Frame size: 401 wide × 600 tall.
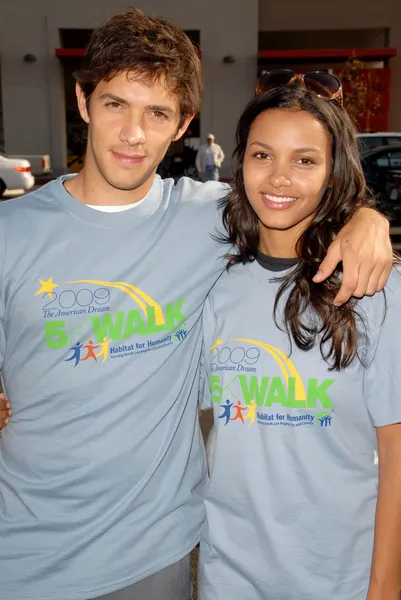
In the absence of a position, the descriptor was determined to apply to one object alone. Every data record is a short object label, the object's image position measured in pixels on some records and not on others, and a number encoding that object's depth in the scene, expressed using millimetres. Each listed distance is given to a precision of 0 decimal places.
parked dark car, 11570
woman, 1969
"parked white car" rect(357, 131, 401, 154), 13649
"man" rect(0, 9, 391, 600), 2033
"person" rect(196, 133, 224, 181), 20172
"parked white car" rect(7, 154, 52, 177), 21438
